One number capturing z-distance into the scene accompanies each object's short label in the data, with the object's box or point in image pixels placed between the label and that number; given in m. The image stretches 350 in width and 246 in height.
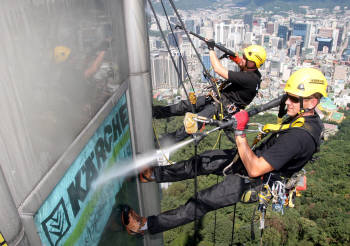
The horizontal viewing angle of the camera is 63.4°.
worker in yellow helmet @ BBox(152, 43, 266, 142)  3.60
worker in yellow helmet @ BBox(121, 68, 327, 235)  2.34
